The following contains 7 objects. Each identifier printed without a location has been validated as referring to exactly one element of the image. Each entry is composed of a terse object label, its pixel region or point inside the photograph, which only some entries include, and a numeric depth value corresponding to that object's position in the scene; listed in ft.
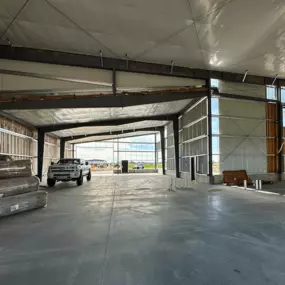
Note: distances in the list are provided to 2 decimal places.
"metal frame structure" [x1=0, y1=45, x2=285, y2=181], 42.93
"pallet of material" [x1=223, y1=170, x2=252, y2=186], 51.78
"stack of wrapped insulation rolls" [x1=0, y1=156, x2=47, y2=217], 22.44
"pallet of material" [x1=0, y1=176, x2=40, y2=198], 22.65
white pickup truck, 51.11
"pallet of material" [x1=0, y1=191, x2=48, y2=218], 21.95
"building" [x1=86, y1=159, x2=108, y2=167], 143.84
